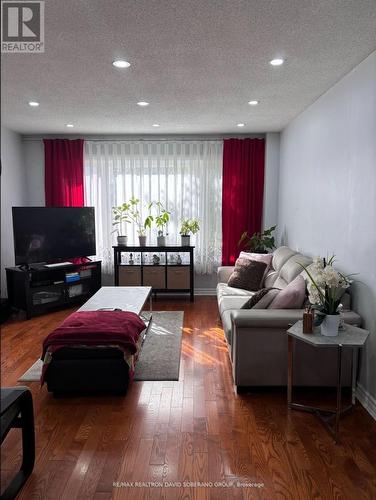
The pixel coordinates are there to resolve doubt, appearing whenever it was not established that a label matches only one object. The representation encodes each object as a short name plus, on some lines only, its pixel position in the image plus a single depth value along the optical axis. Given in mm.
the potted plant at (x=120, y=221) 5875
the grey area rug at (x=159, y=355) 3342
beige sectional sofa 2900
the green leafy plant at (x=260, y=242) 5445
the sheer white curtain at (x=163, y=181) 6004
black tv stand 4965
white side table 2418
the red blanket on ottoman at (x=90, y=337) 2949
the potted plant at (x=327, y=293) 2510
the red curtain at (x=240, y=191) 5895
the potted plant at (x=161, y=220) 5836
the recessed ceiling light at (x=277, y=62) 2877
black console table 5797
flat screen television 5043
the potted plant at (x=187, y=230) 5820
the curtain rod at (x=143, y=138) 5965
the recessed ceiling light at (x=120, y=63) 2891
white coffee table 3887
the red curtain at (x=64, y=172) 5922
